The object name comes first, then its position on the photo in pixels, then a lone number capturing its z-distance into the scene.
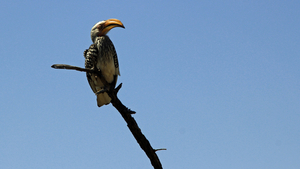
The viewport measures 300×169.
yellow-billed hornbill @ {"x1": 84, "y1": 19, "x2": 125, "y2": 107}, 14.43
